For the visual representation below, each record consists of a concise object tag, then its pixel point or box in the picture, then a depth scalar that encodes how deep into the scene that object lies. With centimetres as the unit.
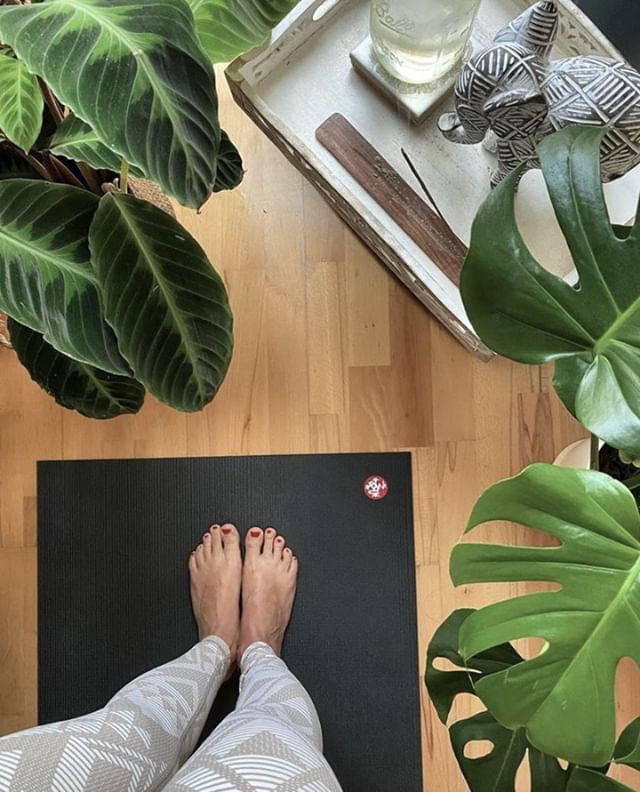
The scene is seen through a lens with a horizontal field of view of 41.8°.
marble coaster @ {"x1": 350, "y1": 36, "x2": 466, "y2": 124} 111
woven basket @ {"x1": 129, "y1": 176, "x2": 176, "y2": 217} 114
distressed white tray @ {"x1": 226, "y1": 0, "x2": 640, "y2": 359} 111
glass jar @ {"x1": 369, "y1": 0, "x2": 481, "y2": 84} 95
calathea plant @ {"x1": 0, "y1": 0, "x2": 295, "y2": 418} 61
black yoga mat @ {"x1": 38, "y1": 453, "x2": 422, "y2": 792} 132
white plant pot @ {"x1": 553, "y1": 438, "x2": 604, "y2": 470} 122
